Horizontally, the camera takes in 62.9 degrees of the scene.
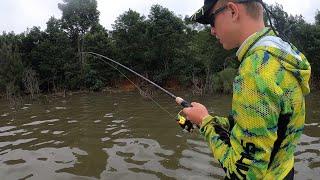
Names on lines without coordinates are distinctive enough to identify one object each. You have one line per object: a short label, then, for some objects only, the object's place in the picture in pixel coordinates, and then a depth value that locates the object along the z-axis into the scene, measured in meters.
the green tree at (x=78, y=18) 20.94
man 1.14
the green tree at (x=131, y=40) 20.34
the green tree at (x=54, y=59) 20.29
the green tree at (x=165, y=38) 19.69
